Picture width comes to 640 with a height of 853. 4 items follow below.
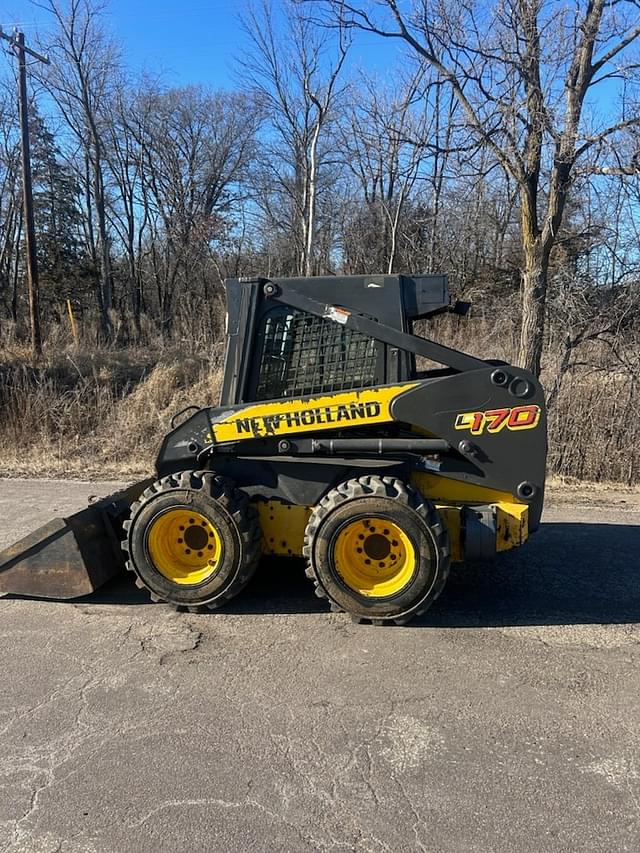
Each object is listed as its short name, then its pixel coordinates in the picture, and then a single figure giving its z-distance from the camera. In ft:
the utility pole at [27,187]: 50.19
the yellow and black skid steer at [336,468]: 13.04
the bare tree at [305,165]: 70.64
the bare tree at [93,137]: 73.46
